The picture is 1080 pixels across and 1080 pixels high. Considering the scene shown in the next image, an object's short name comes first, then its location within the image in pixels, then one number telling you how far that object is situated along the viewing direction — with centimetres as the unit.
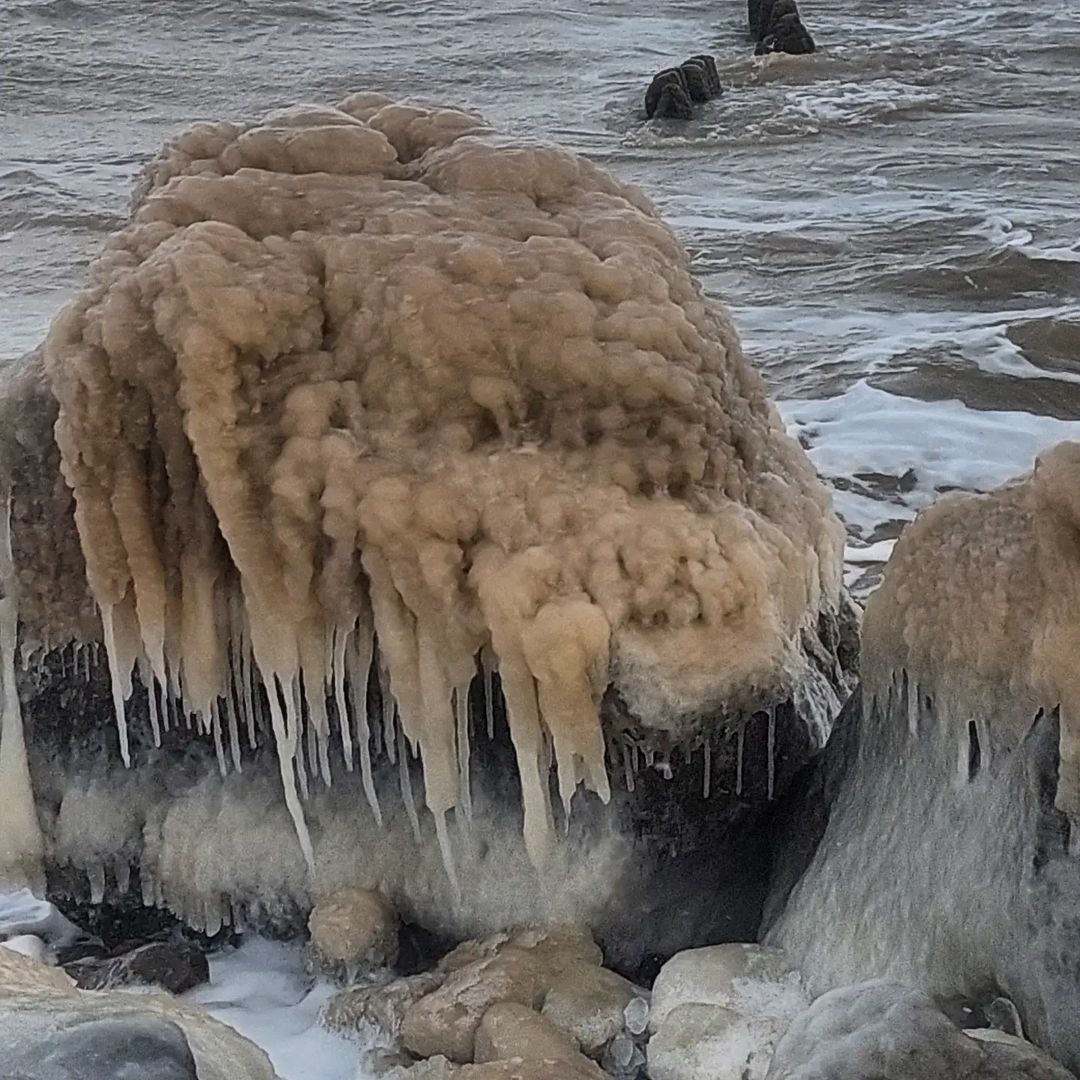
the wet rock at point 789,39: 1658
